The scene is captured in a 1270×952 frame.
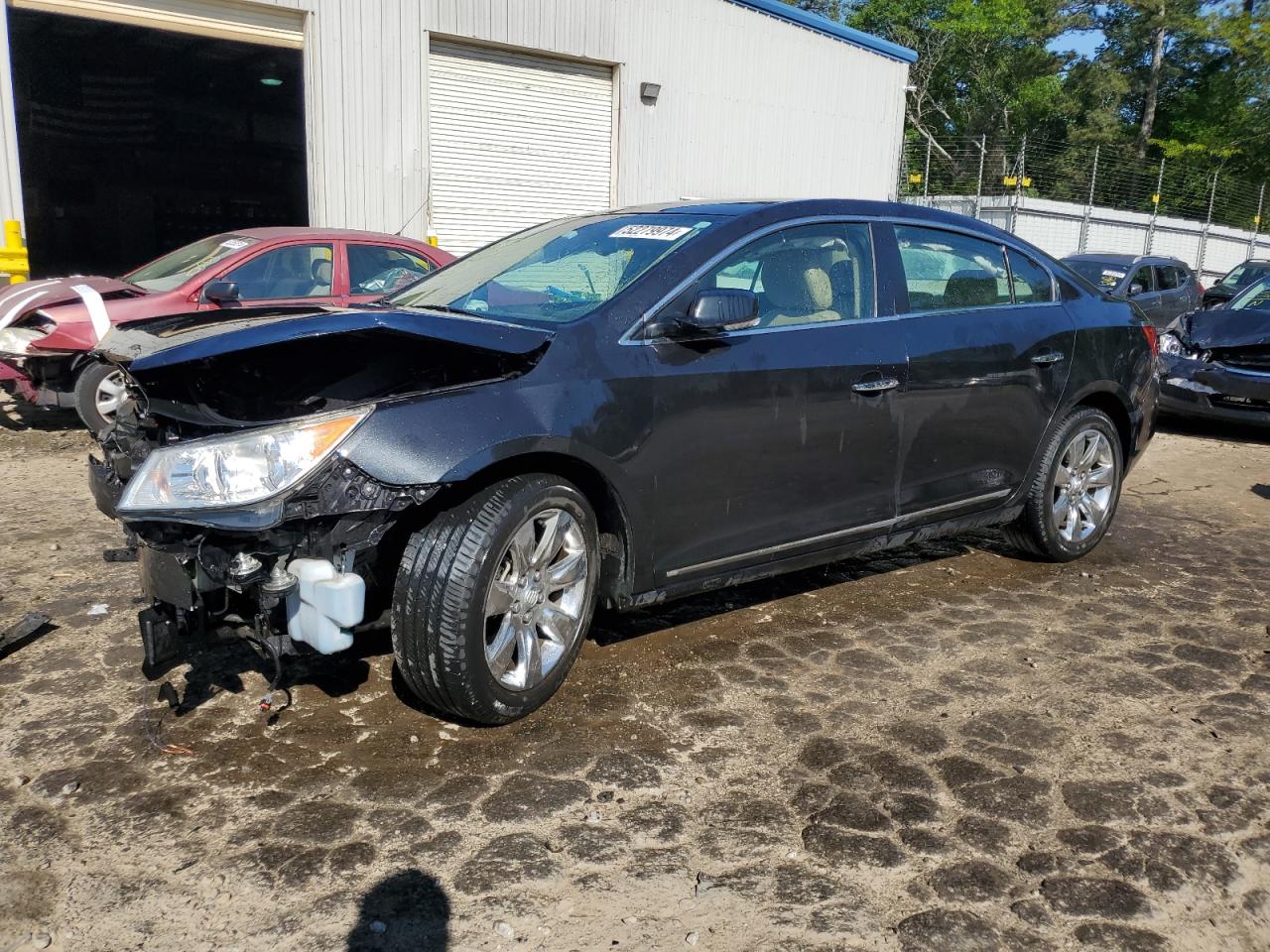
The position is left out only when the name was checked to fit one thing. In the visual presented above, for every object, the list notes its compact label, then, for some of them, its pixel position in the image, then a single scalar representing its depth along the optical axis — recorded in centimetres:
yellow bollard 1037
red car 789
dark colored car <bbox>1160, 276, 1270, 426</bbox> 887
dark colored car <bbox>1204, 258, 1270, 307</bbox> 1714
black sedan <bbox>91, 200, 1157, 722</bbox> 300
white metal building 1219
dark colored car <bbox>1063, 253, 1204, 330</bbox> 1384
